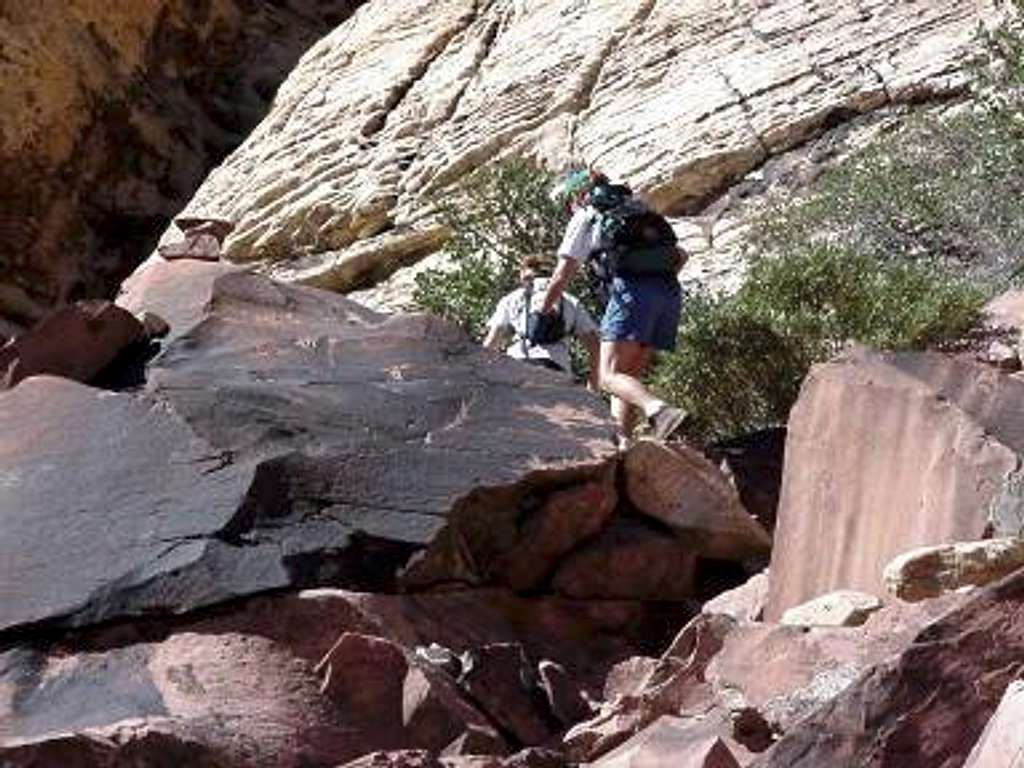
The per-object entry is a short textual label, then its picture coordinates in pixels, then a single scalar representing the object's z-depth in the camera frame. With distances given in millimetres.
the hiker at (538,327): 10133
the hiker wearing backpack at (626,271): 9820
